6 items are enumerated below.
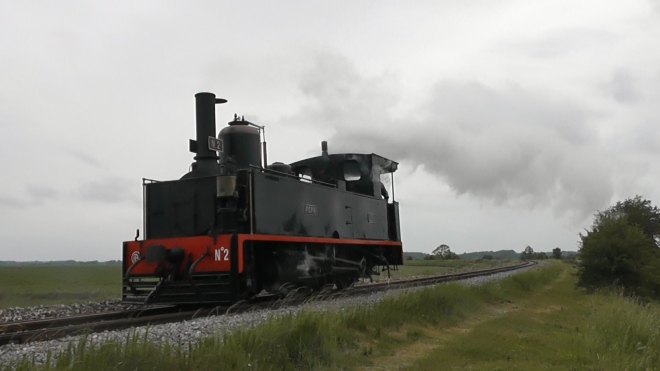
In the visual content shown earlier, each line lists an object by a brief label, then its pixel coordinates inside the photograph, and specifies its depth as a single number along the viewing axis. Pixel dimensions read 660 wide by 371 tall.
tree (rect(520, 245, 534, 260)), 99.82
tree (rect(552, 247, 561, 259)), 96.62
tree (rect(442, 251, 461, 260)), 82.06
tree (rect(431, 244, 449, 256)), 85.12
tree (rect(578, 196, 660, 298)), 19.92
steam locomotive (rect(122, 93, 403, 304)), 9.88
